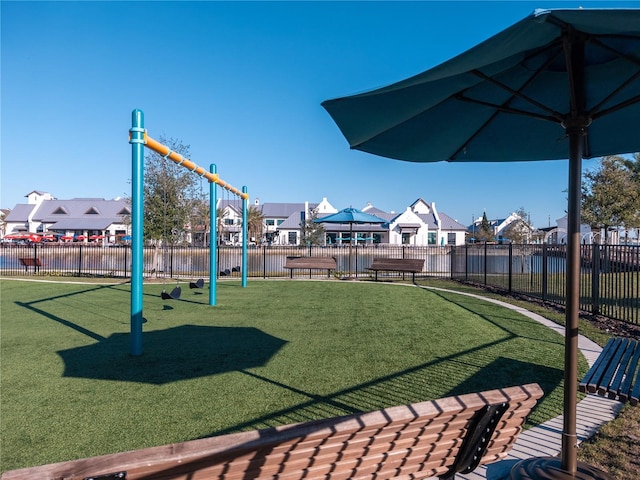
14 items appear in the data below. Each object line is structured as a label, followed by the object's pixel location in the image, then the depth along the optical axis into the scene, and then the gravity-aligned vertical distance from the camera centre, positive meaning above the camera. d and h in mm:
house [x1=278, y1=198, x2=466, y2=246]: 58606 +1003
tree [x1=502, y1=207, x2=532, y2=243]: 48781 +851
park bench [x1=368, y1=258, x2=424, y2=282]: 15547 -1171
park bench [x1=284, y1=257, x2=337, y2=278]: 16844 -1153
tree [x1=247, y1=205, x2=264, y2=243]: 59050 +1776
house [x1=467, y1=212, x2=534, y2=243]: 50219 +1410
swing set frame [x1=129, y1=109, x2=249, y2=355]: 5895 +237
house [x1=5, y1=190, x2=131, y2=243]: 58638 +2560
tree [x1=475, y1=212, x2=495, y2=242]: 66500 +412
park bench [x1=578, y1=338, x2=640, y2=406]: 3033 -1150
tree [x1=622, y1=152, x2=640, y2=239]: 23453 +2498
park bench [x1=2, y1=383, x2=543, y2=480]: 1355 -873
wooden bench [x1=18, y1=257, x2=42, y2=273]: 20938 -1548
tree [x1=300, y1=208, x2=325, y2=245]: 47594 +321
